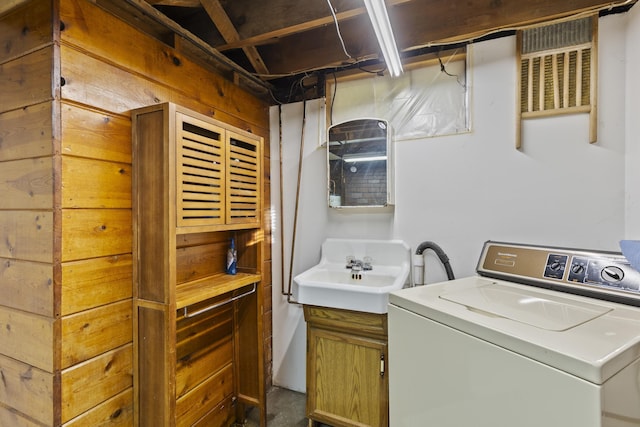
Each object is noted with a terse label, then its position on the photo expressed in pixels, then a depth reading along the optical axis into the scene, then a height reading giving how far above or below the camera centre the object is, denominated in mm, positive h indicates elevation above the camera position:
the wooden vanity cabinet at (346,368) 1622 -877
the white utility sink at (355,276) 1574 -400
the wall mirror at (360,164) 2021 +326
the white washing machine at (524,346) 704 -365
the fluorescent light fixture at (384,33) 1193 +799
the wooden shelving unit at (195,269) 1312 -310
